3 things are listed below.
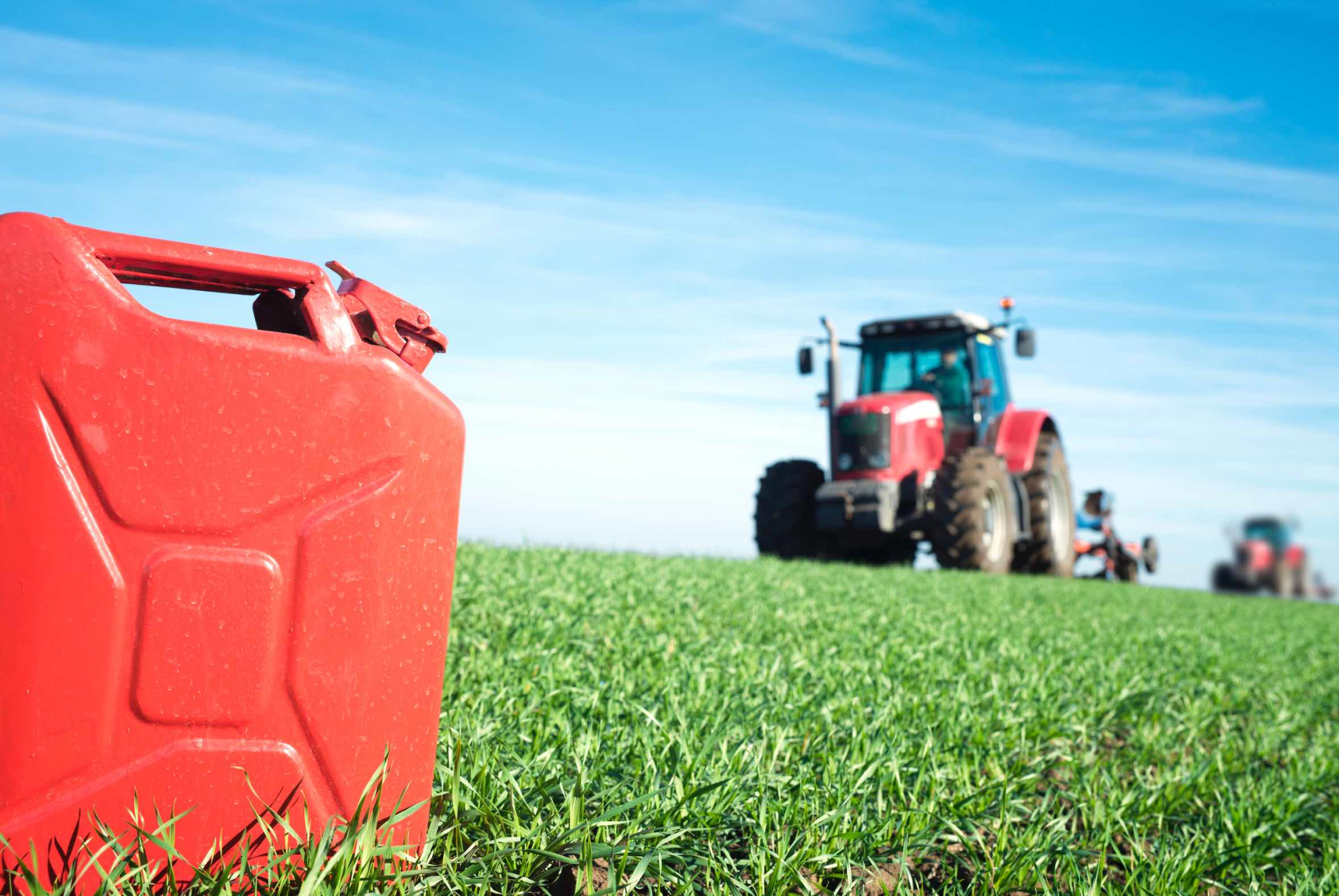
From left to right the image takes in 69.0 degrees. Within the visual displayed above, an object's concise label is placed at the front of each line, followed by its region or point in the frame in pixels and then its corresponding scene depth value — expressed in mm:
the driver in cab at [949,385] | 10086
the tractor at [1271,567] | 19625
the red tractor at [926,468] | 8938
